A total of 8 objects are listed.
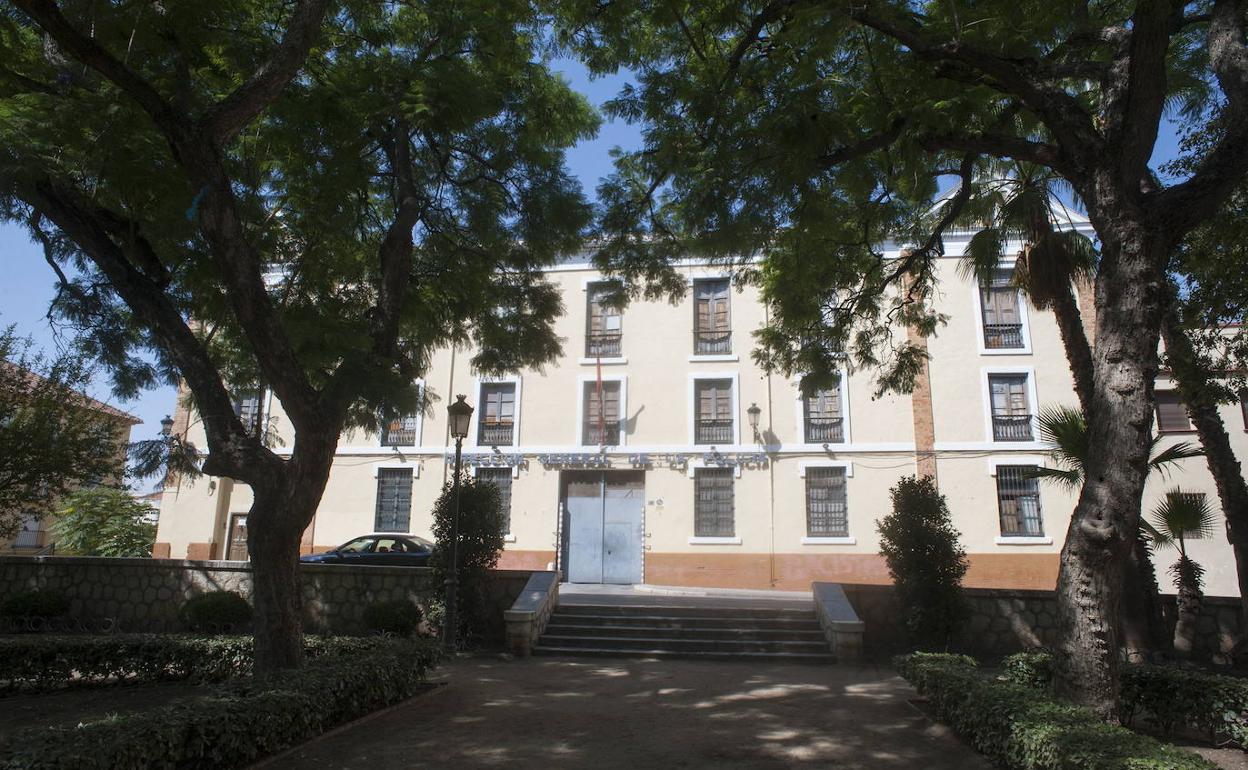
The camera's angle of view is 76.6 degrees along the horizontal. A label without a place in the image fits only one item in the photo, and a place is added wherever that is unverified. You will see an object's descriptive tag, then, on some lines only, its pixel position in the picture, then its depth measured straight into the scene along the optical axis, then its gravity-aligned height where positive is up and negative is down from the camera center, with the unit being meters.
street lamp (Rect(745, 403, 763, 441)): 19.98 +3.18
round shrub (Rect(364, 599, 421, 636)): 12.23 -1.22
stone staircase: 11.81 -1.41
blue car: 16.84 -0.31
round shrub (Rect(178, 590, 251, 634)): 12.00 -1.17
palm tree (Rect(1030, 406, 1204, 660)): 10.09 -0.36
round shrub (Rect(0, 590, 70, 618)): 12.59 -1.14
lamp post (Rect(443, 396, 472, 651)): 11.27 -0.05
